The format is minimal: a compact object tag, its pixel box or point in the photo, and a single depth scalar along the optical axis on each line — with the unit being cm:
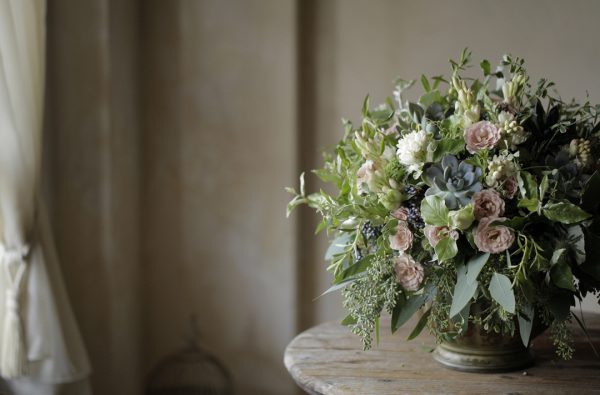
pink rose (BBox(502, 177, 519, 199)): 146
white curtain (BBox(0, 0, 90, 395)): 230
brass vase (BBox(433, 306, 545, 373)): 158
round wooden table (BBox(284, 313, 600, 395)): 152
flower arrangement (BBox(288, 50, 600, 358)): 143
